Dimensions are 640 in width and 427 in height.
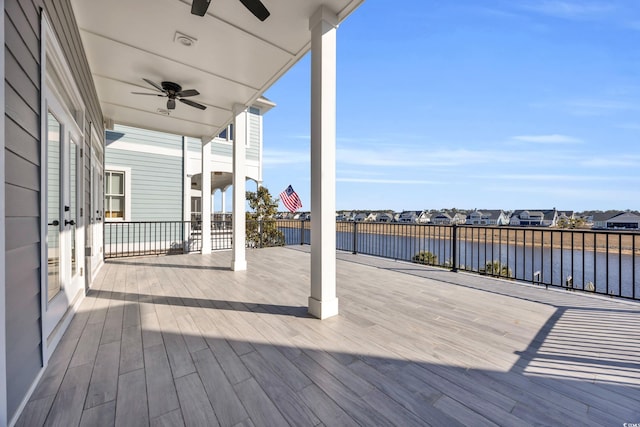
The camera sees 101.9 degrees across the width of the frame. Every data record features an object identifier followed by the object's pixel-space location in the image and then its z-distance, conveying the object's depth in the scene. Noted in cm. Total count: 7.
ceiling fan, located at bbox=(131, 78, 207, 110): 379
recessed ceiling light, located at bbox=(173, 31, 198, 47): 283
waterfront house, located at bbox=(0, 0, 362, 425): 134
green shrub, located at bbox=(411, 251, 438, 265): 509
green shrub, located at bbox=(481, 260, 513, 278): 417
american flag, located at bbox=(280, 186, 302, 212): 851
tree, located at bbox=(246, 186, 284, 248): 826
